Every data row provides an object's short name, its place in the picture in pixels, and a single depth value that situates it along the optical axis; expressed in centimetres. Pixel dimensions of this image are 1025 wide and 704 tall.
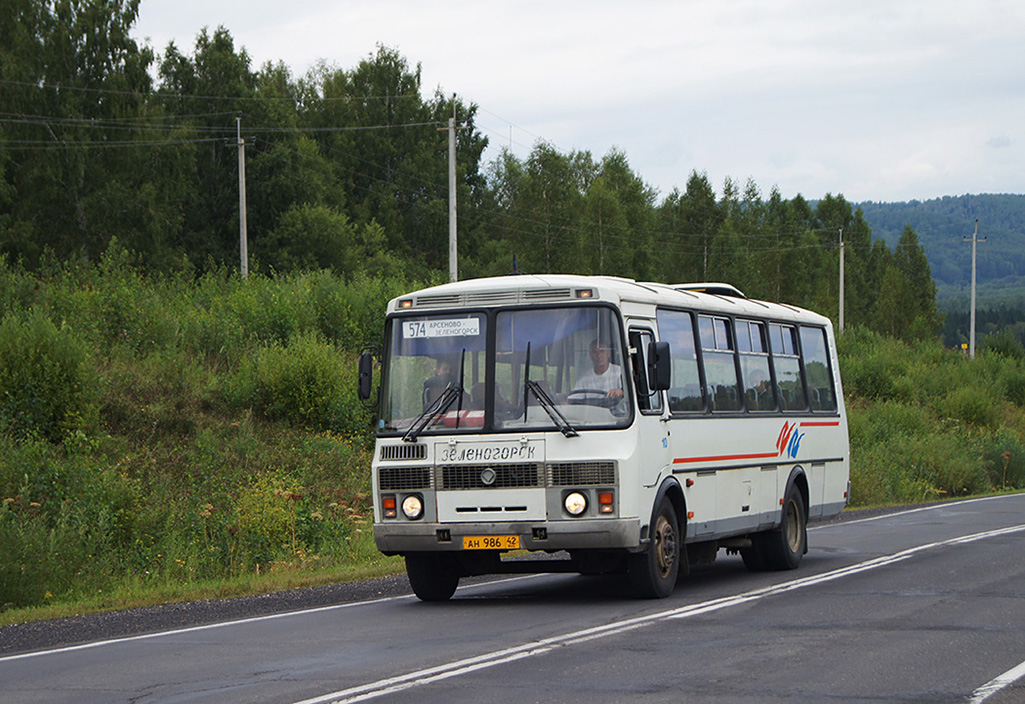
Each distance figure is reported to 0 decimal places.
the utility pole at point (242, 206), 4675
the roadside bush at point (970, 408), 5881
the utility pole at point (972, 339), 8662
